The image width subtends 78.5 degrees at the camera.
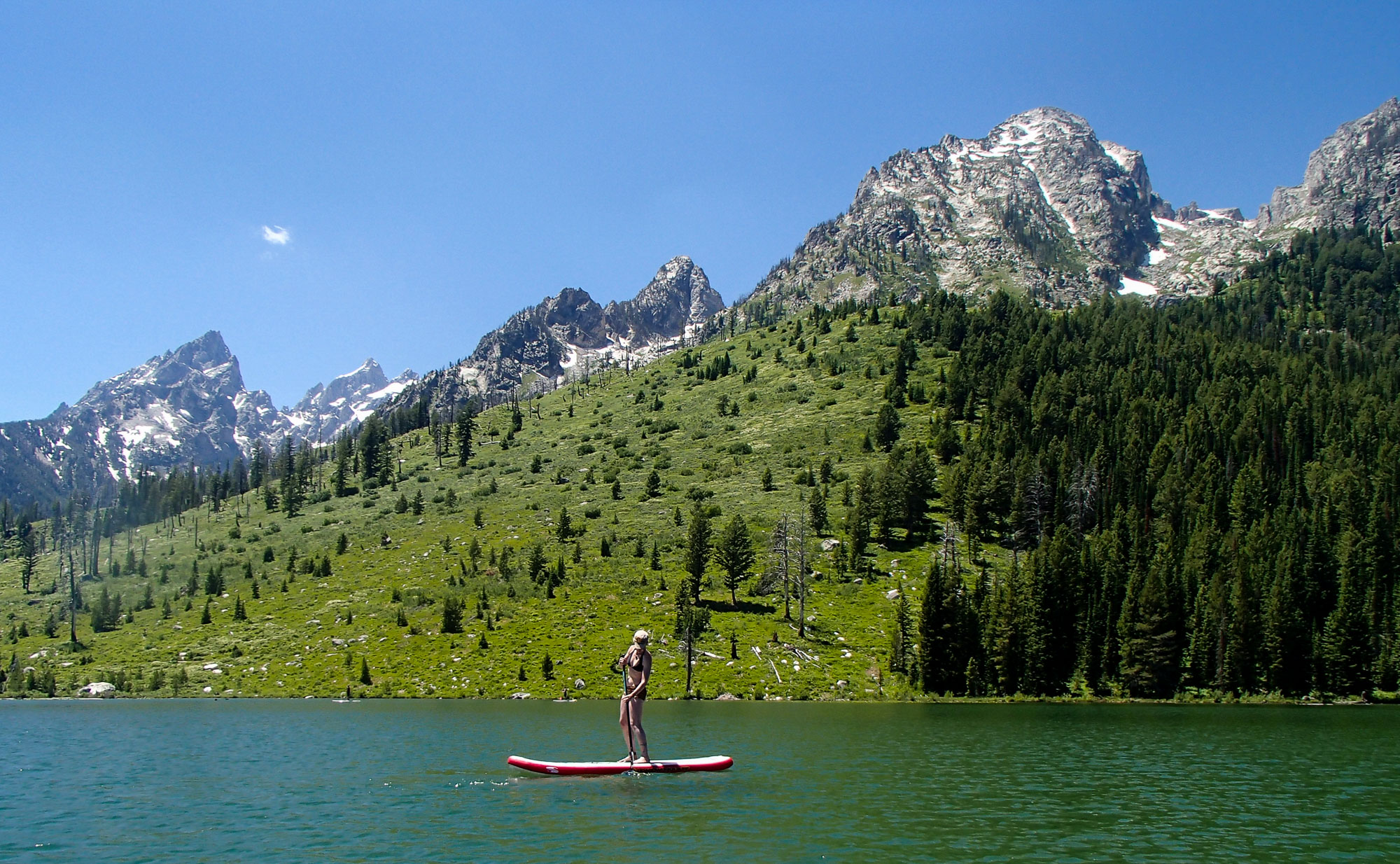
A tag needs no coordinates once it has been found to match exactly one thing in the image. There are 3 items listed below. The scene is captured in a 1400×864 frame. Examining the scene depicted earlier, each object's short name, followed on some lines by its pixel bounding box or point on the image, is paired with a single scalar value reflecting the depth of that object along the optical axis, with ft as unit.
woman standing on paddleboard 102.47
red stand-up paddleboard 104.53
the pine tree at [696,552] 378.32
